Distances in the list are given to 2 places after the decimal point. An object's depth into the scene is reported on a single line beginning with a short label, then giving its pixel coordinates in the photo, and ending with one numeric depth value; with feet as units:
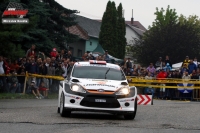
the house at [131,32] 358.60
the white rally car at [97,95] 54.54
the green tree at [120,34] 269.85
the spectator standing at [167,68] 120.98
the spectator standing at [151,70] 123.08
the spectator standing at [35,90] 93.64
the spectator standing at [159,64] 123.85
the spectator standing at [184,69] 117.51
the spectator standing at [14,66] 92.92
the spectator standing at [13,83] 91.25
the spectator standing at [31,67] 94.43
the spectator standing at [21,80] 93.45
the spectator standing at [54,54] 107.34
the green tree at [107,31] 265.13
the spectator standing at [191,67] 116.47
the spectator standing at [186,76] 115.28
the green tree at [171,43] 215.92
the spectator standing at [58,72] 102.06
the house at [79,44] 235.89
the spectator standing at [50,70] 99.72
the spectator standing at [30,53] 98.68
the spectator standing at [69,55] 111.64
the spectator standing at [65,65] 102.78
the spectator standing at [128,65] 121.21
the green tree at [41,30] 89.20
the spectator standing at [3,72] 89.15
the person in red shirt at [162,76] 118.11
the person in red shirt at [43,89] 97.04
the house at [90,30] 257.55
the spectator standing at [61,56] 107.49
